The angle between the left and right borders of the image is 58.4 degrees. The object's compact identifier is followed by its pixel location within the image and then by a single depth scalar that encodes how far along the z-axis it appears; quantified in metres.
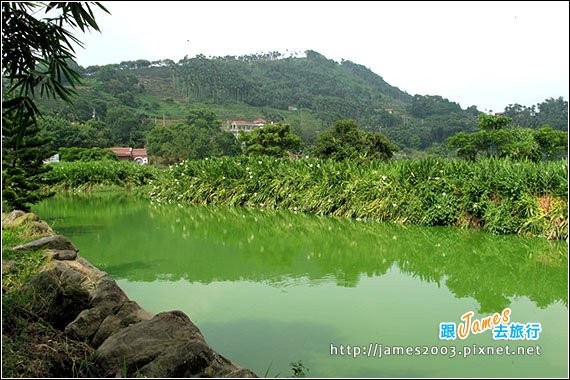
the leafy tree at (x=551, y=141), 17.08
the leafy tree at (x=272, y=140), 20.39
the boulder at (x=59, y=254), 3.94
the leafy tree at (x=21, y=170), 7.68
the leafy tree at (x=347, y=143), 16.22
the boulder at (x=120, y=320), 2.76
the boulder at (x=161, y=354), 2.25
